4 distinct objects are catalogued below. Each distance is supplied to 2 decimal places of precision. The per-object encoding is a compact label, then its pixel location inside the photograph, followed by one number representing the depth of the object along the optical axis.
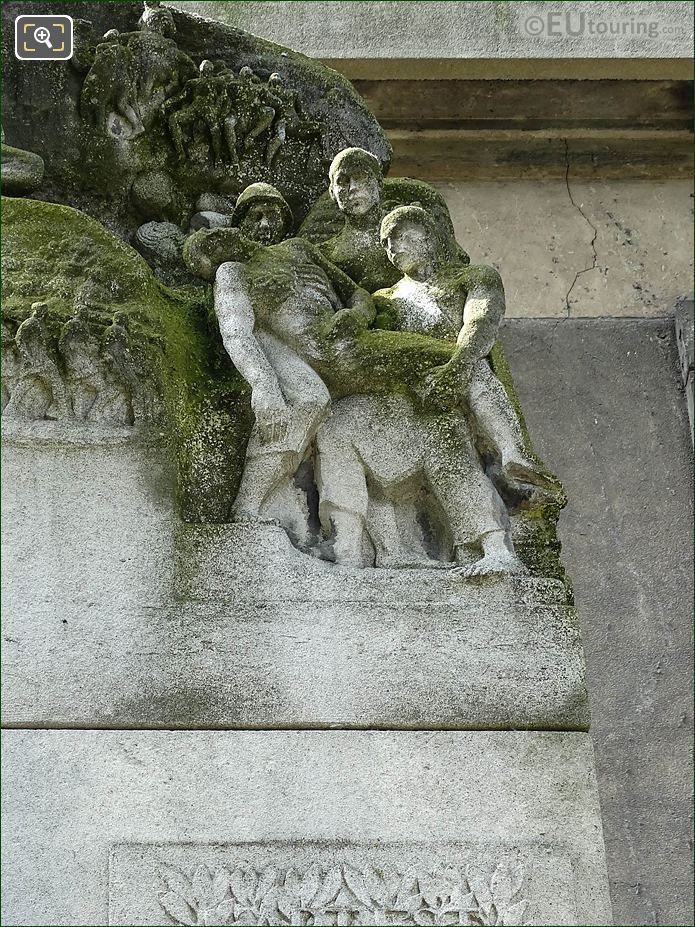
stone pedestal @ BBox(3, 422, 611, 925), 6.57
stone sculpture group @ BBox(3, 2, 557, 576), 7.70
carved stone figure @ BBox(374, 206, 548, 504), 7.96
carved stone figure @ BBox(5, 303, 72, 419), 7.64
